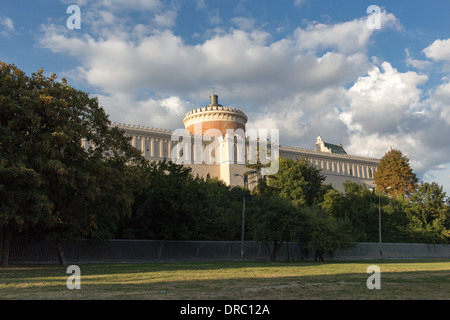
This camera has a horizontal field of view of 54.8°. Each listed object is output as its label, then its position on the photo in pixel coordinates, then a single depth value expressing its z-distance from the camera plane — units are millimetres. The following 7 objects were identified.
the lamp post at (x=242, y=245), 33322
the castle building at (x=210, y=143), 77062
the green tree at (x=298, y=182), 47000
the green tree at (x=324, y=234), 32219
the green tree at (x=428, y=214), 51594
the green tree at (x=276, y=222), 30875
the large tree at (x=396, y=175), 68438
